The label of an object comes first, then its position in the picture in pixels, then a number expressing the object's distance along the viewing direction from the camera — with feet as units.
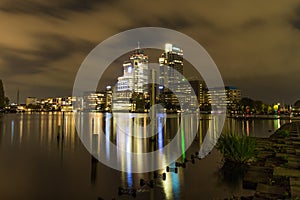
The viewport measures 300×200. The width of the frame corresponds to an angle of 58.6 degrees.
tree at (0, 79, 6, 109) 391.55
